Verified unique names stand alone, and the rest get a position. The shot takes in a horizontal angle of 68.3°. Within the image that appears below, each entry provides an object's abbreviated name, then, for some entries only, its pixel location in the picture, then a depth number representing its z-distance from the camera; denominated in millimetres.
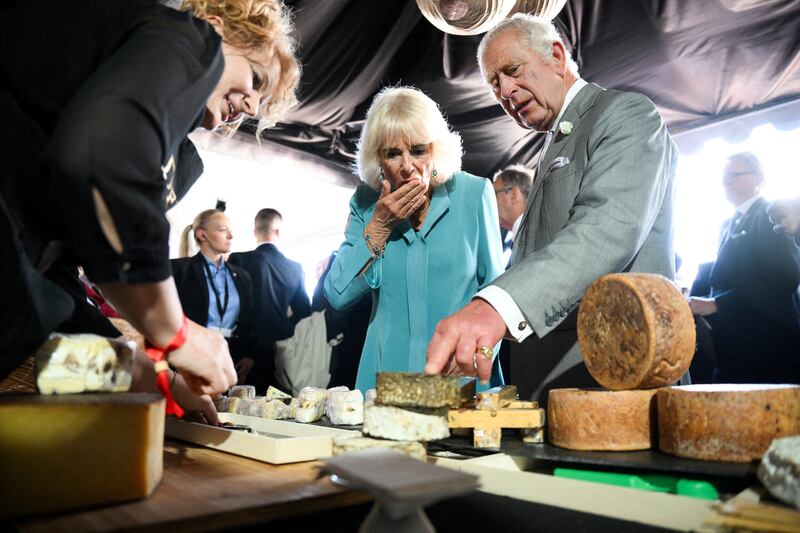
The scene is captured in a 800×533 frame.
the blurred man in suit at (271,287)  3973
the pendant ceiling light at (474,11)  2798
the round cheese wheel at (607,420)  1091
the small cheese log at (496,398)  1206
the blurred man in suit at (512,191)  3980
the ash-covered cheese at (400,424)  1135
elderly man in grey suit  1290
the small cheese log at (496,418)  1169
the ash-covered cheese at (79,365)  930
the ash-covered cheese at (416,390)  1178
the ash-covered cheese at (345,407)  1620
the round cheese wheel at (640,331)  1077
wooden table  748
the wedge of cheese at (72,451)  792
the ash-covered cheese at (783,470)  738
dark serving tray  901
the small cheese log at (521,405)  1245
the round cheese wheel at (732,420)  946
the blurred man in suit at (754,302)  3373
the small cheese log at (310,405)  1662
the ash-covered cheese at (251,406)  1778
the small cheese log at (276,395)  1960
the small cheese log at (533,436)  1221
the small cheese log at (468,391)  1374
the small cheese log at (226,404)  1881
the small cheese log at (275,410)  1731
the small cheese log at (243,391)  2080
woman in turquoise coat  2264
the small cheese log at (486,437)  1154
